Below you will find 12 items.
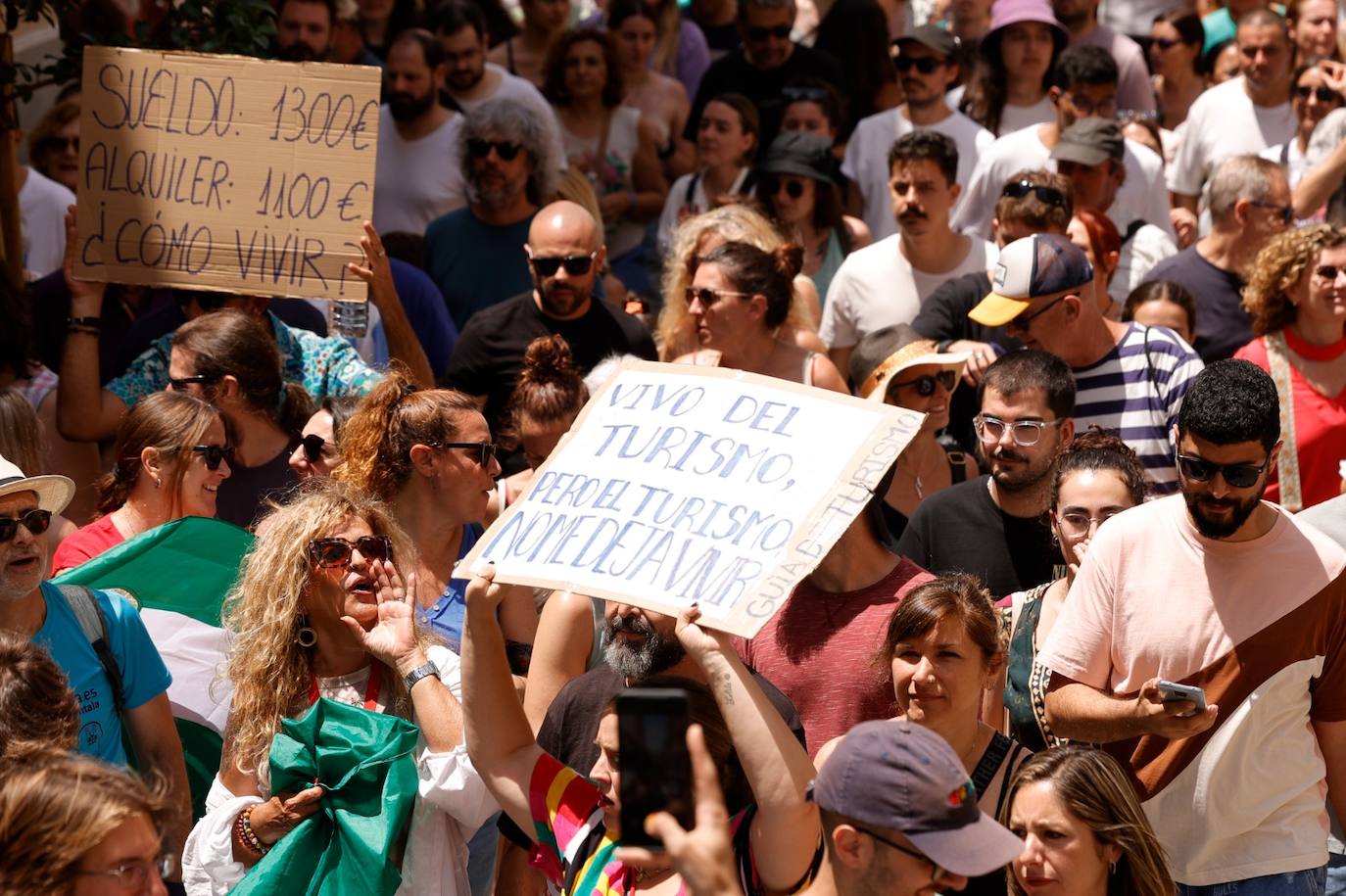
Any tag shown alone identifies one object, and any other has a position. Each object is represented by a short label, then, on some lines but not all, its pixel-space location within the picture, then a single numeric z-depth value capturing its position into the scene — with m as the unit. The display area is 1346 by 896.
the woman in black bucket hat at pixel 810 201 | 17.14
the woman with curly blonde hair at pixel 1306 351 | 12.61
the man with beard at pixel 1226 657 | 8.67
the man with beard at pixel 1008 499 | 11.05
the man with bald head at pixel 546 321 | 14.23
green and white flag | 10.15
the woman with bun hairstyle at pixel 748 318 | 13.66
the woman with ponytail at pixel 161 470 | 11.09
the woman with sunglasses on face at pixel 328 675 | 8.80
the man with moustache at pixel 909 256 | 15.45
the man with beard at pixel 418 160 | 18.50
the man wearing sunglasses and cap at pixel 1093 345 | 12.42
